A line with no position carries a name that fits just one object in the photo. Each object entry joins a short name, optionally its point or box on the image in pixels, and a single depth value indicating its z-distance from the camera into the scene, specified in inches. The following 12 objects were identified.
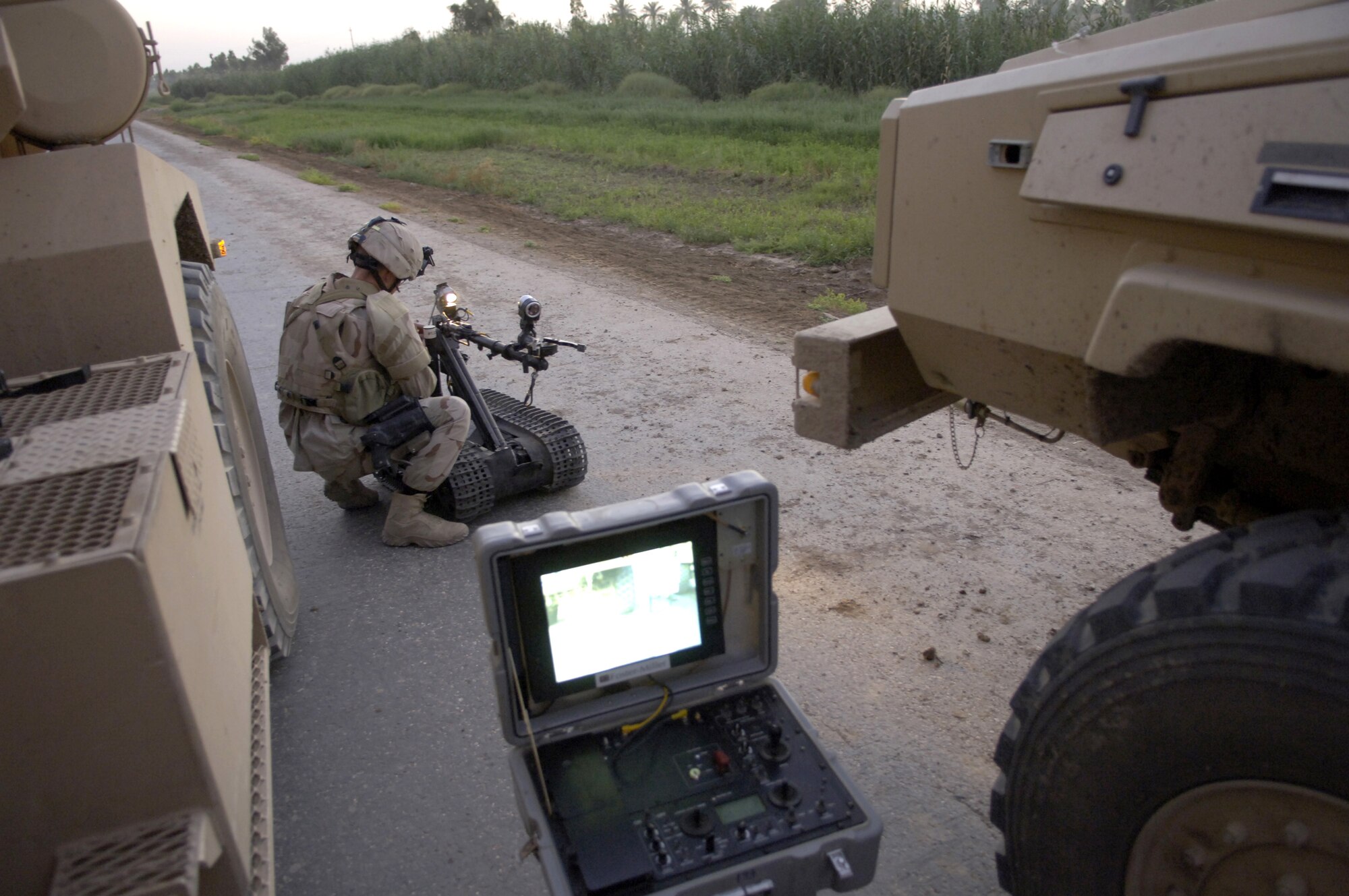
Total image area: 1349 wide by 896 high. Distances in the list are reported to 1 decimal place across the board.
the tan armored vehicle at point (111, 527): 56.6
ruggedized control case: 75.4
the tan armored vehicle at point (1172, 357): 55.2
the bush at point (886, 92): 768.3
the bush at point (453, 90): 1631.4
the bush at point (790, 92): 857.5
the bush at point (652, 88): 1073.0
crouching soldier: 150.9
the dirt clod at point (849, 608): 137.0
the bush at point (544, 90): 1349.7
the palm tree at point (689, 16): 1087.6
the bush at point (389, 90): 1806.1
